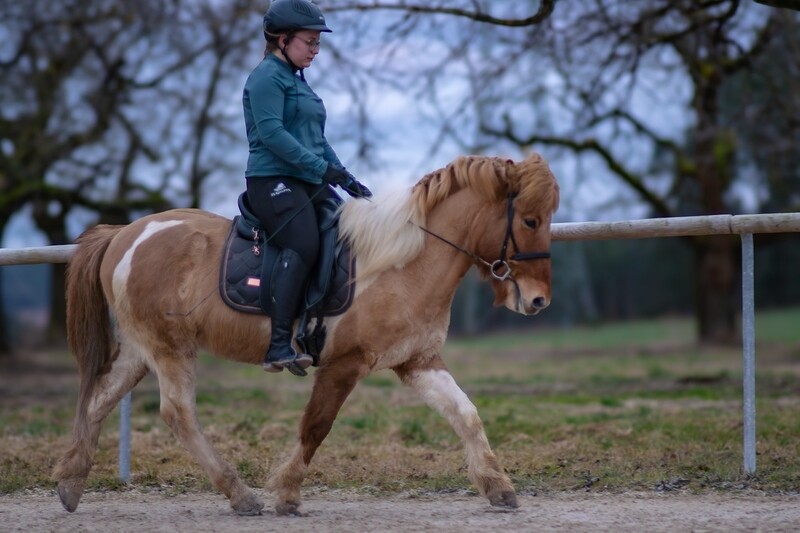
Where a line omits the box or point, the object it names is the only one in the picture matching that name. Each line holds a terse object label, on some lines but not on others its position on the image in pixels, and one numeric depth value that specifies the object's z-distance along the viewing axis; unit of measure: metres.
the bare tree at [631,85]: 22.09
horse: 10.31
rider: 10.27
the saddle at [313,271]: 10.40
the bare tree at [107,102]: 38.47
